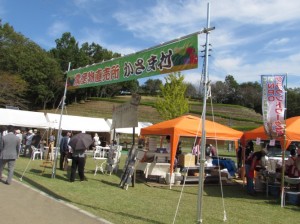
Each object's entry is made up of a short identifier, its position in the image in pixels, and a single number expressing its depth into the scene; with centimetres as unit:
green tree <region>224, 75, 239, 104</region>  10194
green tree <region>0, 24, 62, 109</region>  5619
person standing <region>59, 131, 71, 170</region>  1421
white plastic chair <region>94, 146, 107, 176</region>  1849
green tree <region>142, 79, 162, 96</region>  10041
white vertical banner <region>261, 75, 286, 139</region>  870
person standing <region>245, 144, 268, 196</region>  1042
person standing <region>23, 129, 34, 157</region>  2026
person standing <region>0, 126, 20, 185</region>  931
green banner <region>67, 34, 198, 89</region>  674
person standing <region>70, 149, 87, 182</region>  1082
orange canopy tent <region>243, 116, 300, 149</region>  947
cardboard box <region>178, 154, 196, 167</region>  1269
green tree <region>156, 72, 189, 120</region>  3616
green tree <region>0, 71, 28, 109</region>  4341
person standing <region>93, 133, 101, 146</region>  2496
